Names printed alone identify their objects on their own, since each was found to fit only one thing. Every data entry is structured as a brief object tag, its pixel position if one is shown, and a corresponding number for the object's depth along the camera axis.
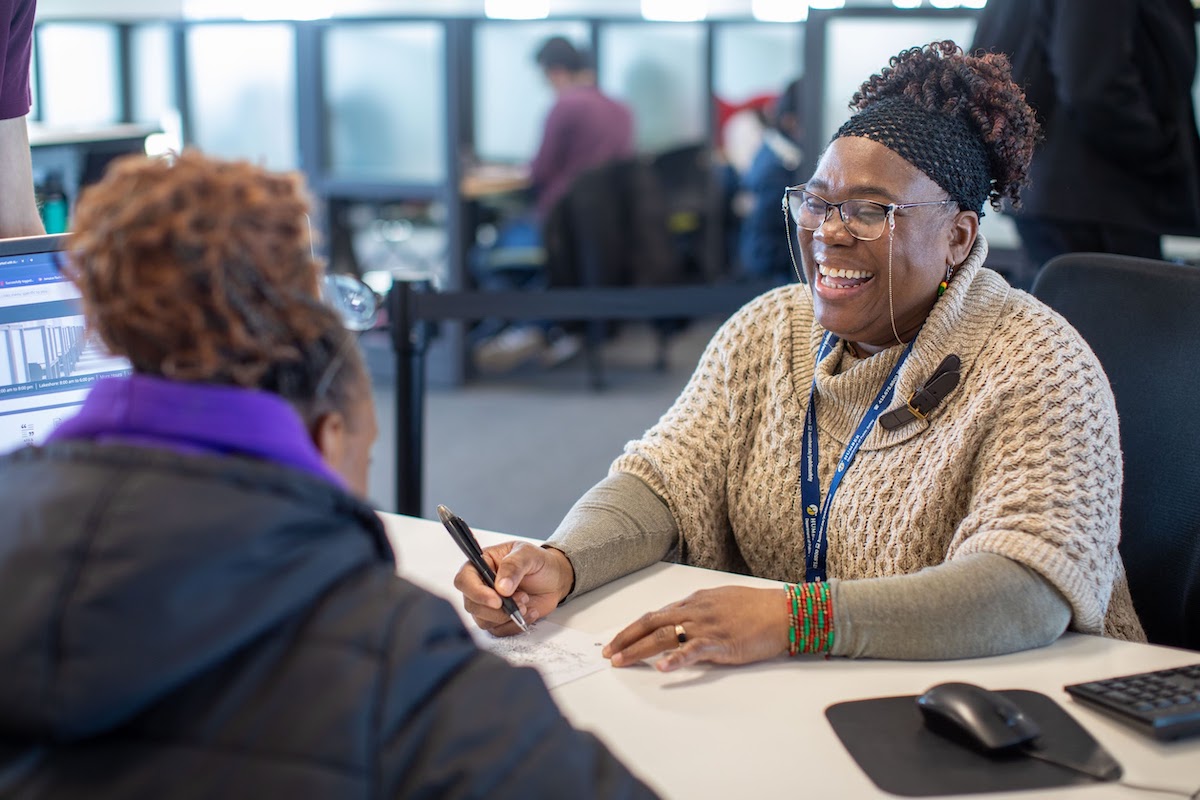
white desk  2.00
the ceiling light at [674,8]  10.05
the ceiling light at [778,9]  9.77
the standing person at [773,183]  6.36
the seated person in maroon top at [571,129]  6.67
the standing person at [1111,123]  3.33
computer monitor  2.27
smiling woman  2.20
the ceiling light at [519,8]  9.93
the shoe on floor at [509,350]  7.17
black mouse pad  1.99
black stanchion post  3.29
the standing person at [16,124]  2.56
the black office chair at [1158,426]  2.46
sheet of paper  2.18
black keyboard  2.05
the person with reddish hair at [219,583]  1.68
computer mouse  2.01
